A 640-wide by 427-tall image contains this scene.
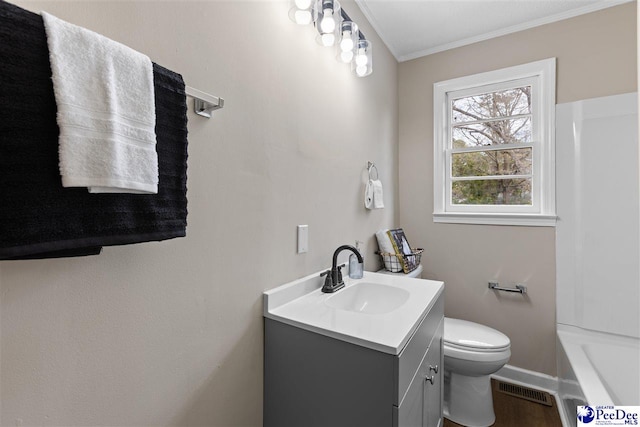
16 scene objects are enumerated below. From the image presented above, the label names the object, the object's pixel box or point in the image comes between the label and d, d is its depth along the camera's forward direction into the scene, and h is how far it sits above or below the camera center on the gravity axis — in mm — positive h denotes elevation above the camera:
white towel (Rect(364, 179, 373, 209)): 1812 +105
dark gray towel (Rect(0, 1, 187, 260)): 466 +54
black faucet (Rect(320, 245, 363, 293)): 1308 -293
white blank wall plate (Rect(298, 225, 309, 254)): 1268 -114
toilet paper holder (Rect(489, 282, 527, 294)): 2023 -527
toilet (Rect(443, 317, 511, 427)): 1623 -887
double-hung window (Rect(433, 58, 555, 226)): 1978 +472
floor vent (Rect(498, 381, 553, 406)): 1856 -1170
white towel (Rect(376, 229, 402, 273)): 1966 -241
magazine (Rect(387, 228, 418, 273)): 1961 -265
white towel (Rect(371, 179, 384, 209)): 1855 +113
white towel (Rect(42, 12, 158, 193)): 502 +186
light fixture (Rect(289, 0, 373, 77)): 1174 +811
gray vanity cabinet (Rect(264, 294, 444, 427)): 825 -525
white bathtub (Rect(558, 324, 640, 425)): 1475 -816
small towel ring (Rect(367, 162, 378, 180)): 1899 +296
